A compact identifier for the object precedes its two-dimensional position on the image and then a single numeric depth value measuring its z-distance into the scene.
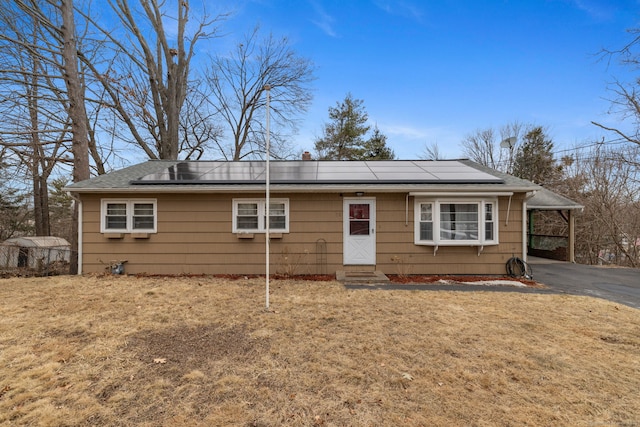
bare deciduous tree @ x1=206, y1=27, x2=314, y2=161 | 16.48
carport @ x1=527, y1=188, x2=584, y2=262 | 9.86
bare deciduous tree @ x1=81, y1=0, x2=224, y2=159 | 12.85
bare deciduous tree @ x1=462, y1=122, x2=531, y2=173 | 20.19
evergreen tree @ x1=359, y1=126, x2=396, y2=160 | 21.11
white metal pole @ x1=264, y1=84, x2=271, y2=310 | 4.41
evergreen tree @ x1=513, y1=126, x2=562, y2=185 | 17.87
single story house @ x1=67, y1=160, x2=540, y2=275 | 7.26
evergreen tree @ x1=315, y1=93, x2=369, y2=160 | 20.24
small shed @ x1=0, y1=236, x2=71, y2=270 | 8.08
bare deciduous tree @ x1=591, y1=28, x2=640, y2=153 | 10.21
